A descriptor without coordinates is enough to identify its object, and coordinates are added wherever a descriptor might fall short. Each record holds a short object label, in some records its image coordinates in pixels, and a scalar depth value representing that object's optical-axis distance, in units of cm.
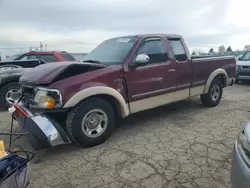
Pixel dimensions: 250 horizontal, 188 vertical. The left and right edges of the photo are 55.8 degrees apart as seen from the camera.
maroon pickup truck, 331
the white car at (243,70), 1091
